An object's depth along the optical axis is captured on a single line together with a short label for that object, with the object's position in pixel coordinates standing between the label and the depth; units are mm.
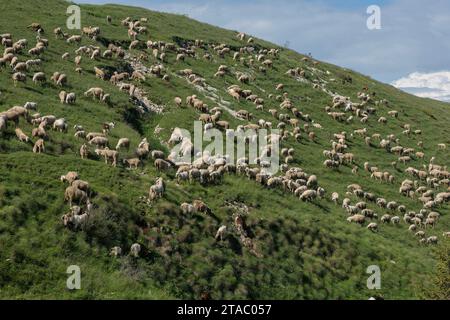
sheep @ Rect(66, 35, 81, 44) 64000
